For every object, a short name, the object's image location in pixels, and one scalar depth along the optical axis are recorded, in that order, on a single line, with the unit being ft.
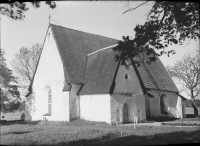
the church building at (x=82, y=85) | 59.16
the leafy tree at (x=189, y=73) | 103.54
